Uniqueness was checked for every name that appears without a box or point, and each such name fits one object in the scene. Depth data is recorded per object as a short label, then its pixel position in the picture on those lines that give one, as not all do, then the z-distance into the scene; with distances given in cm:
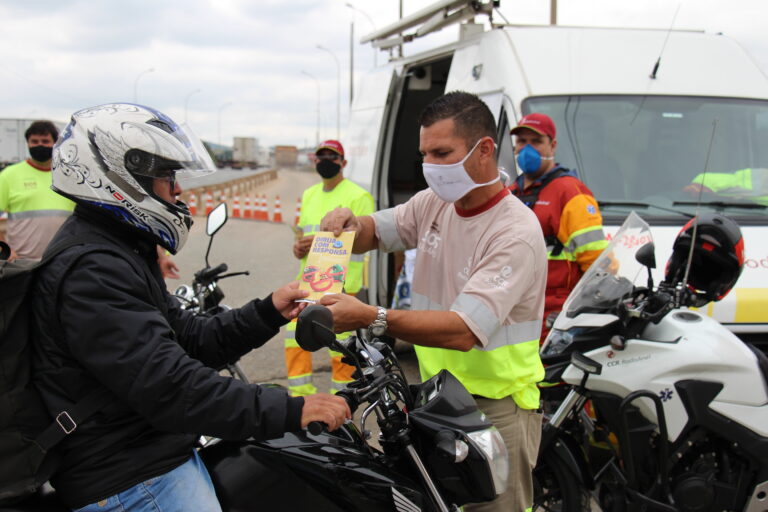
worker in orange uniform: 378
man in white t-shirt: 209
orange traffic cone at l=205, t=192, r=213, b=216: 2083
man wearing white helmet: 164
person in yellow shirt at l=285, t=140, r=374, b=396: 503
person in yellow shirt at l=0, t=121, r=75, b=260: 528
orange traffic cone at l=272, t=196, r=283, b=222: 1974
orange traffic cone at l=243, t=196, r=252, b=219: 2083
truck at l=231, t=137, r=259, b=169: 8156
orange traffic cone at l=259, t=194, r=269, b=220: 2018
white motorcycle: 292
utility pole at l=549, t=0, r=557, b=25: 939
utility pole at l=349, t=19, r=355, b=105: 3350
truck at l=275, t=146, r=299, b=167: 8971
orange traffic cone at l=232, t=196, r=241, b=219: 2094
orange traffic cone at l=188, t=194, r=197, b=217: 1962
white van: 430
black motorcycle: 178
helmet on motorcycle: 292
